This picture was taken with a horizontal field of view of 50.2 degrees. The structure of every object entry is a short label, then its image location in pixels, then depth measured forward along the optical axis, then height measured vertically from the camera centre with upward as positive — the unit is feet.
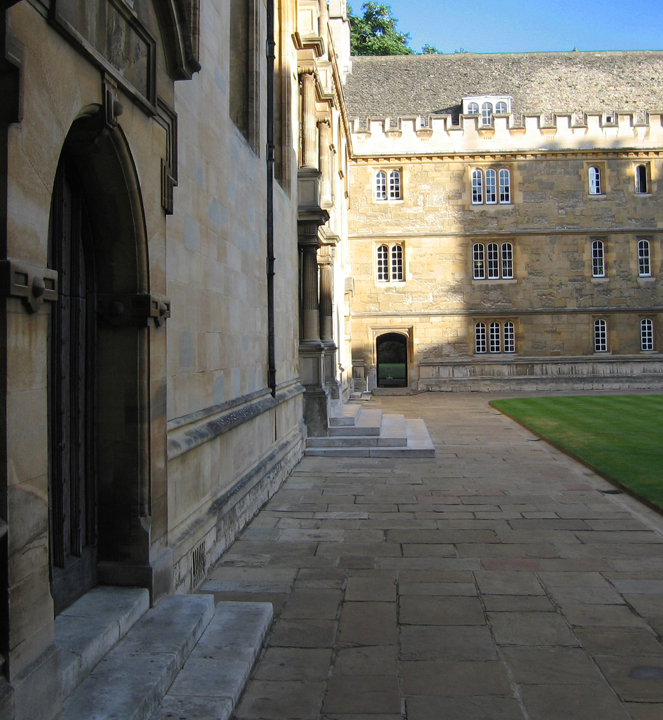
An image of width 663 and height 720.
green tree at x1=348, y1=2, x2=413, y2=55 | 139.33 +68.18
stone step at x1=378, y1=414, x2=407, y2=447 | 40.16 -3.64
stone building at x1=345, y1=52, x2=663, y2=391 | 93.04 +16.47
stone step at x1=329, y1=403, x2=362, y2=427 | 43.45 -2.74
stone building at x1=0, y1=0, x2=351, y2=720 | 8.61 +1.35
